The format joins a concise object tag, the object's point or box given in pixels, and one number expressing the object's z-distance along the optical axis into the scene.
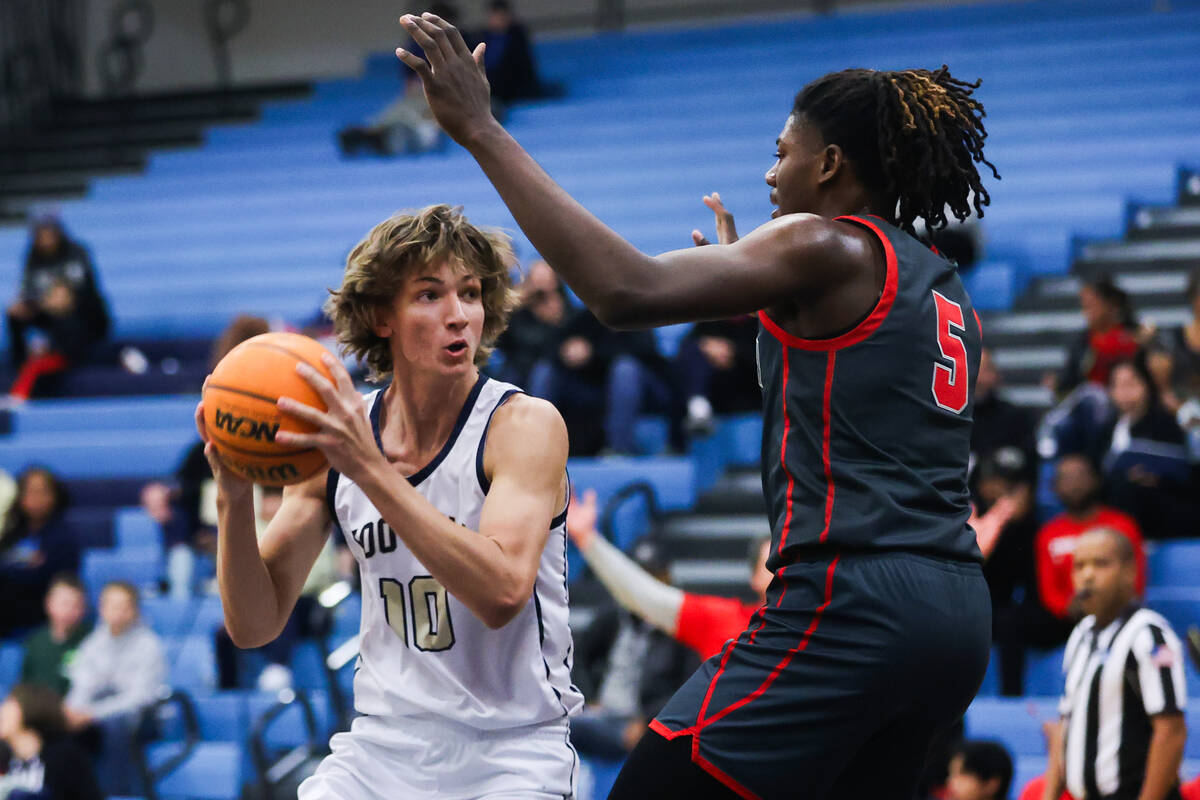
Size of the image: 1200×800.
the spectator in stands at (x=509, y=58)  13.73
